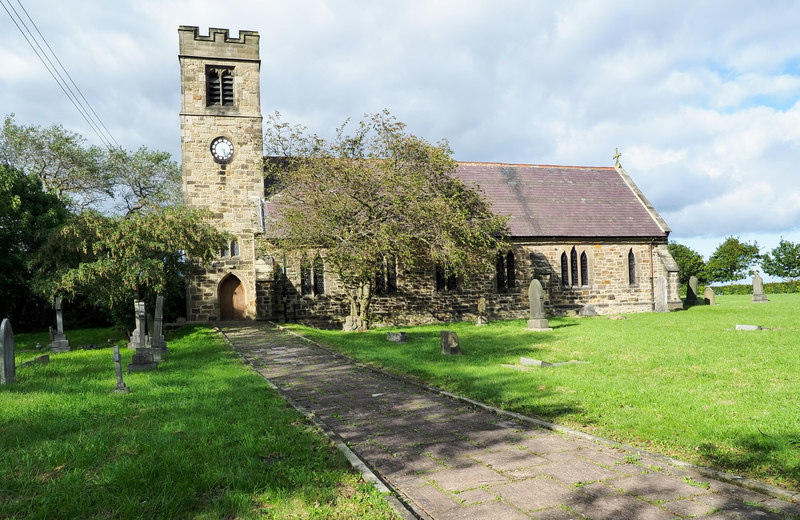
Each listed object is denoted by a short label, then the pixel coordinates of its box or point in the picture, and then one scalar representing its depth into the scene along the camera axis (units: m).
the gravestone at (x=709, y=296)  29.64
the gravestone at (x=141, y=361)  11.38
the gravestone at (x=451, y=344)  12.74
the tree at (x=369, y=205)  18.61
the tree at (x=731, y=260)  47.91
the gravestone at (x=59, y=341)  17.52
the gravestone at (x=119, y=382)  8.73
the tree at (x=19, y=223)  22.20
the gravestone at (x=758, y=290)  30.08
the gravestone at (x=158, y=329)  13.26
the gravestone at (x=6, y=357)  9.98
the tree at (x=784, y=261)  48.19
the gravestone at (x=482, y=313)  22.02
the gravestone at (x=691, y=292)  30.59
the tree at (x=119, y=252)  16.33
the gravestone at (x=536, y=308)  19.16
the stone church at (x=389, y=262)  23.95
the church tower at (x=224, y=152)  24.53
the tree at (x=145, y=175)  37.06
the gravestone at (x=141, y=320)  13.60
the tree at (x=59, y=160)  31.64
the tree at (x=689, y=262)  49.52
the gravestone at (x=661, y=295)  26.58
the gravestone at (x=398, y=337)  16.08
